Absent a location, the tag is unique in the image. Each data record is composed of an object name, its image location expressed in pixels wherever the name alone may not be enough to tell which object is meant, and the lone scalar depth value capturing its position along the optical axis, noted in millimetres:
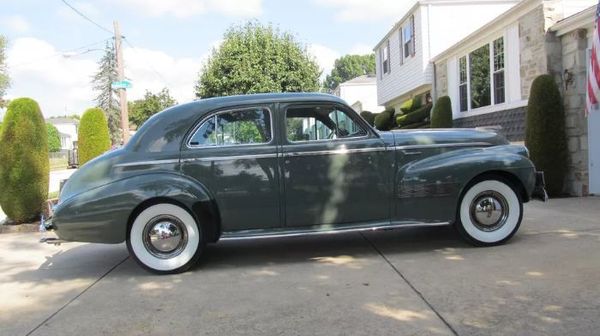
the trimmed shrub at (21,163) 8922
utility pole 18577
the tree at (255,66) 23688
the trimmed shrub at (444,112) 14352
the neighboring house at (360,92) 40531
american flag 6992
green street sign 15870
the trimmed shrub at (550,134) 9406
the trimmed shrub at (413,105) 18281
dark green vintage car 5523
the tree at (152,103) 45656
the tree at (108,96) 55562
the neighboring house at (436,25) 18344
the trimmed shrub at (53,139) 63847
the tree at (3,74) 51359
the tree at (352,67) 96494
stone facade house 9141
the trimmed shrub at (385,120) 20969
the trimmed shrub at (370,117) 24225
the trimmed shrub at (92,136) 11641
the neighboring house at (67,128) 88794
